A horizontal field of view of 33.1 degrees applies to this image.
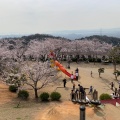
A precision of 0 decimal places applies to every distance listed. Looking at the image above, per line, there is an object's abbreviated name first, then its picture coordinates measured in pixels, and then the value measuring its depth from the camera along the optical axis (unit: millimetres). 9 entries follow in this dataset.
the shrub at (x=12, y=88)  20542
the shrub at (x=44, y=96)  18404
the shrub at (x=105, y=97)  18050
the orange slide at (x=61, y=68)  26377
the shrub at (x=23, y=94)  18940
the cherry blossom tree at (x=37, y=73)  19342
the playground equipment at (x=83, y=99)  15023
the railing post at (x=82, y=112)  7761
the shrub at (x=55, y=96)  18574
